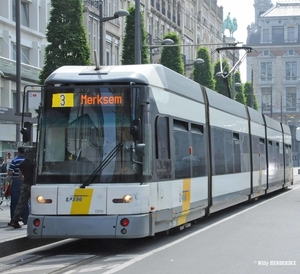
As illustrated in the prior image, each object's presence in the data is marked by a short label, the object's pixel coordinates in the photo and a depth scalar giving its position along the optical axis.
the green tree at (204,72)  57.56
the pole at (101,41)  28.39
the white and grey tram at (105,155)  12.62
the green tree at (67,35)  28.56
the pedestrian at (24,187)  15.44
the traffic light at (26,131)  13.06
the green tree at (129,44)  39.12
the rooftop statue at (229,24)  102.56
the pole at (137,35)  25.77
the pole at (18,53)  23.75
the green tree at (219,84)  67.06
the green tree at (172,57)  47.81
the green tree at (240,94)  76.08
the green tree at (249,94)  84.12
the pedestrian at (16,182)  16.25
